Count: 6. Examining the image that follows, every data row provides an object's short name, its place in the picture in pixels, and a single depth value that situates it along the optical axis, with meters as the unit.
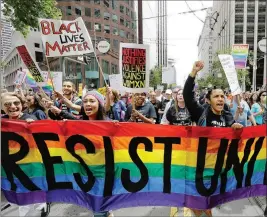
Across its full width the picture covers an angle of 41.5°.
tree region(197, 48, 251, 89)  55.64
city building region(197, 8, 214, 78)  147.62
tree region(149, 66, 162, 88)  60.69
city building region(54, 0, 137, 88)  58.30
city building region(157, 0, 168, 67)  131.52
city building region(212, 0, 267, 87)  62.34
